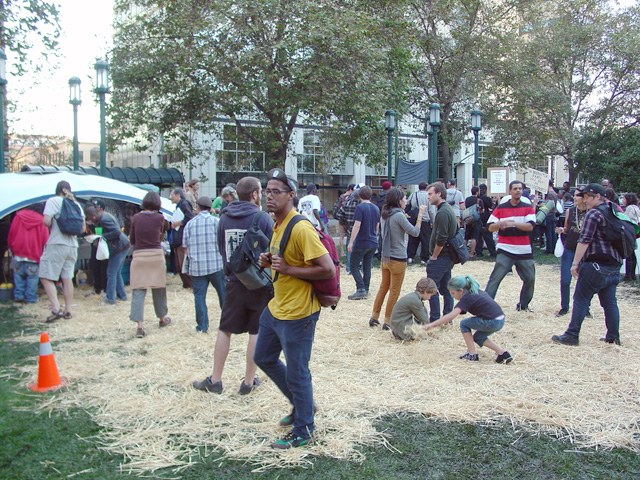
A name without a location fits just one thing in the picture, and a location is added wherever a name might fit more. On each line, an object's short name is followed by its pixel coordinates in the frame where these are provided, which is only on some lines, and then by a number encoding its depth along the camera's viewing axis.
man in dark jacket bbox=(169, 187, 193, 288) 10.86
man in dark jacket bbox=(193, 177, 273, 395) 5.03
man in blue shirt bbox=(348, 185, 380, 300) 9.59
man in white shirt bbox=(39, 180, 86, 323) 8.30
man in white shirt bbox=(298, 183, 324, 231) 11.58
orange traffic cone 5.25
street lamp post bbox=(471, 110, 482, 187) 20.75
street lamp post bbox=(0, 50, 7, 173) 12.71
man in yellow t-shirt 3.72
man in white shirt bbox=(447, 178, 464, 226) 14.06
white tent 10.03
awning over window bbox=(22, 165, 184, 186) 27.08
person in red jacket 9.58
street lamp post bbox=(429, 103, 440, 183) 18.96
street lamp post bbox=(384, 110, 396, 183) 17.60
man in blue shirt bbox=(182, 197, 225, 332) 6.83
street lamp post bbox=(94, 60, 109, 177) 13.67
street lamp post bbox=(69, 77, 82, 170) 14.97
